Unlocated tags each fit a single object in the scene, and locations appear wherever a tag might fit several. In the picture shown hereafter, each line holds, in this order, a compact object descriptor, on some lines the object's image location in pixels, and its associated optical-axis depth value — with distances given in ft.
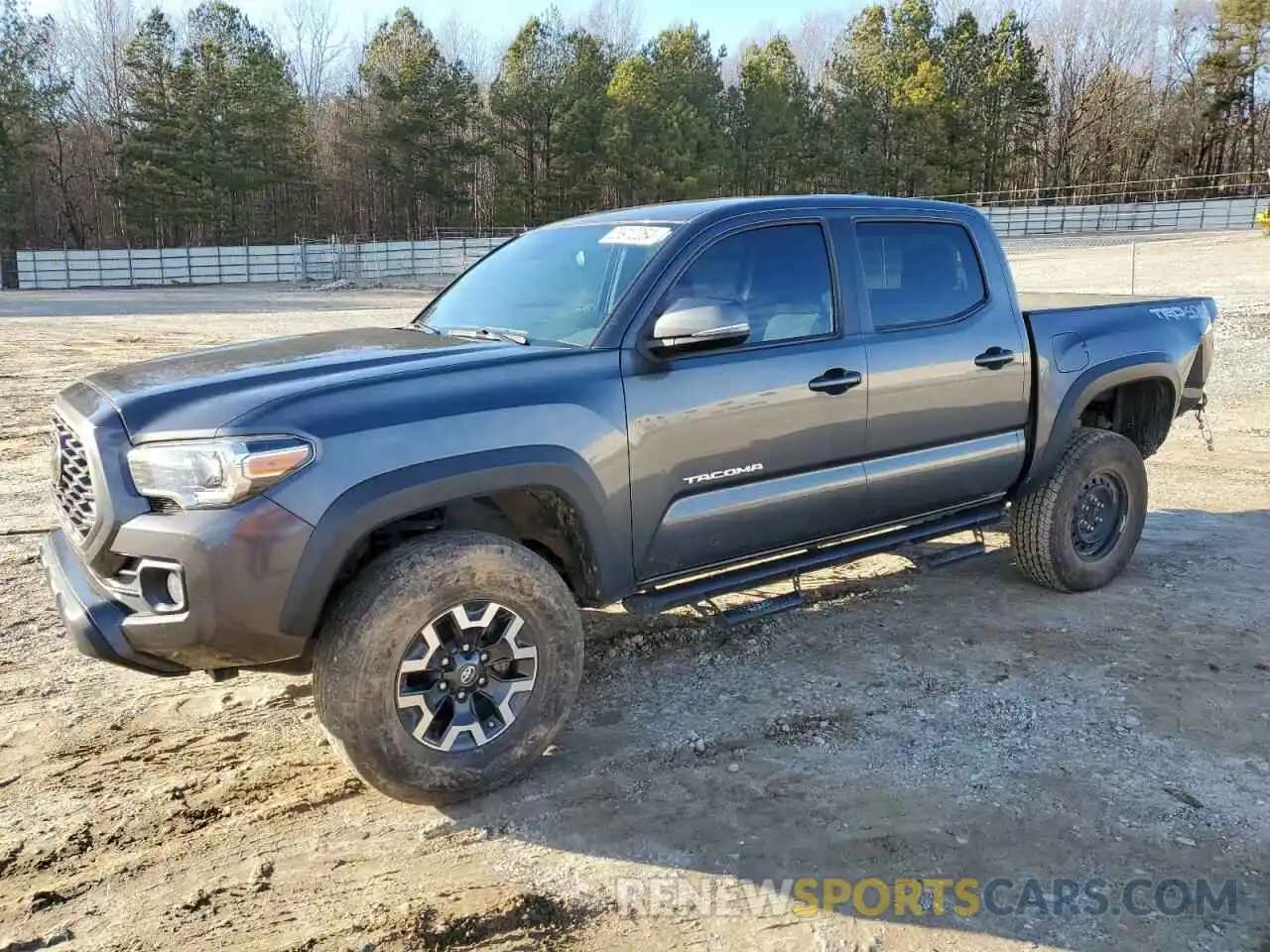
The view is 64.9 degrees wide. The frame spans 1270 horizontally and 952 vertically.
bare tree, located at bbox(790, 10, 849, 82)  261.24
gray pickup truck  9.50
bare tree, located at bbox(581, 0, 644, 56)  215.65
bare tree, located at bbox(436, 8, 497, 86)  228.45
